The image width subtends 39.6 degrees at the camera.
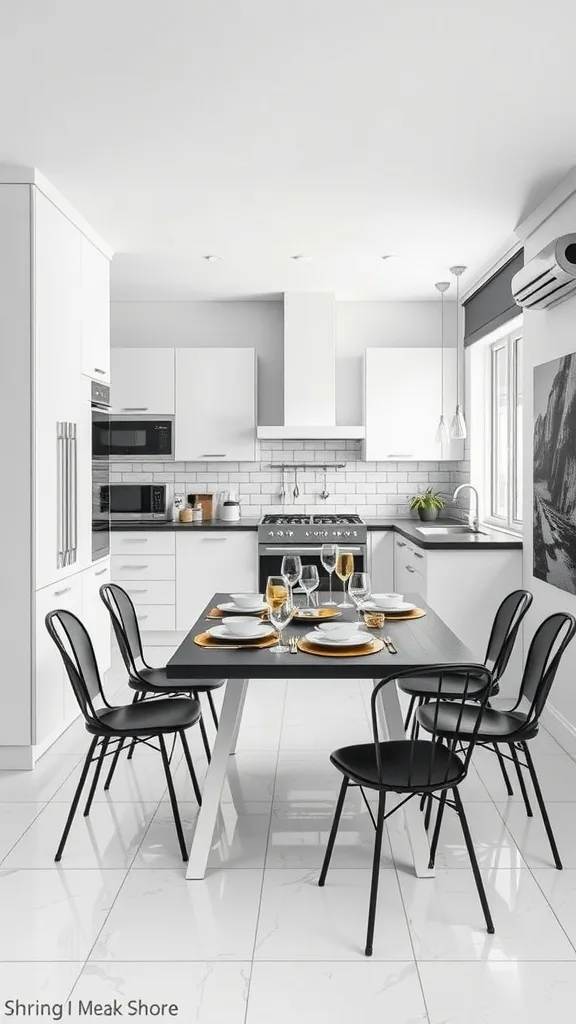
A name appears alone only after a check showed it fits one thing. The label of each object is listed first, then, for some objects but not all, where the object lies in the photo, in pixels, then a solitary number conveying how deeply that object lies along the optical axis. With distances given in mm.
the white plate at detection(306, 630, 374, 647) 2695
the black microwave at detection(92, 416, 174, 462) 6316
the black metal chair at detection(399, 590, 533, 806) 3154
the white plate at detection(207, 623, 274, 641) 2797
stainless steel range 5953
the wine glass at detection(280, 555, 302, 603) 2965
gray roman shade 4966
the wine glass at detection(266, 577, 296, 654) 2736
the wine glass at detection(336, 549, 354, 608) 3232
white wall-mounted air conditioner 3539
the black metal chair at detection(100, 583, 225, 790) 3375
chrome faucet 5602
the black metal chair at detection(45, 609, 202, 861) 2832
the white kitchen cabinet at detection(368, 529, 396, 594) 6117
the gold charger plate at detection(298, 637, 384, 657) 2621
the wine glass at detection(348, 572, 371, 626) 3180
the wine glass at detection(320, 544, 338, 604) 3275
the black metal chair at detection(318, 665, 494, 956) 2320
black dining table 2500
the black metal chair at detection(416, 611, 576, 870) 2732
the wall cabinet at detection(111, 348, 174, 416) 6262
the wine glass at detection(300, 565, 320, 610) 3107
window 5387
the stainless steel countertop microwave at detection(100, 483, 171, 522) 6406
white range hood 6133
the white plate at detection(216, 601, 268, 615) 3294
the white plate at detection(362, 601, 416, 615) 3285
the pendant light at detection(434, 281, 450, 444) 5246
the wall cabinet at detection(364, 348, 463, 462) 6242
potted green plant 6301
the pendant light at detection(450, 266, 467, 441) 5030
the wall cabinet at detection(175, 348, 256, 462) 6273
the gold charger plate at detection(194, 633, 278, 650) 2758
